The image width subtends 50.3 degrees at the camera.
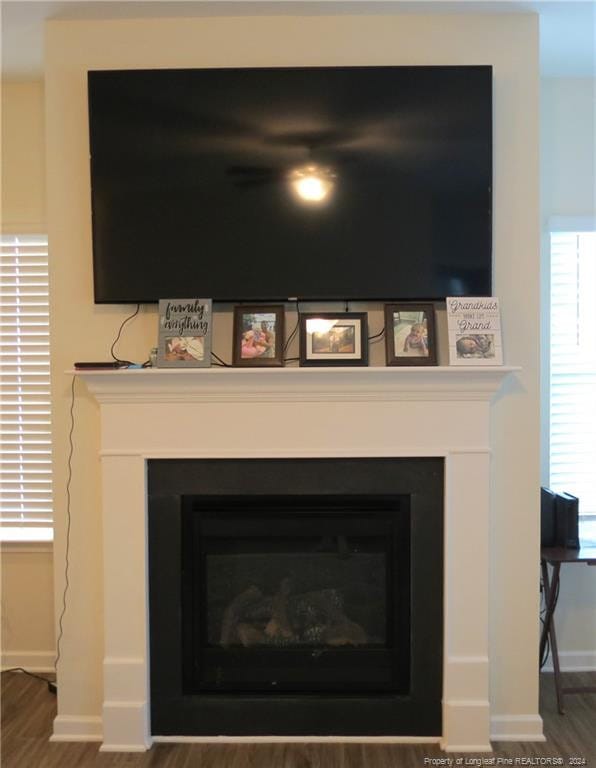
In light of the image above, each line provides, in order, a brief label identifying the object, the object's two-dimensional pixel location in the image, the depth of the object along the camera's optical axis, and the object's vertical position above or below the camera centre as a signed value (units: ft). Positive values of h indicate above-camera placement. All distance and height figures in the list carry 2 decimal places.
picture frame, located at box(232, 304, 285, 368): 7.84 +0.44
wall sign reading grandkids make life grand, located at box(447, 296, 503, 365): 7.75 +0.41
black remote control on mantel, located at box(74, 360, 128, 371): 7.68 +0.05
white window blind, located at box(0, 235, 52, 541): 10.12 -0.06
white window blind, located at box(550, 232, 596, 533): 9.73 +0.05
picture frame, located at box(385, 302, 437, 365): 7.80 +0.45
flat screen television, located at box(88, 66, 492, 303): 7.75 +2.35
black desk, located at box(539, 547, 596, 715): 8.36 -2.86
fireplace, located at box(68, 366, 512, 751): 7.82 -1.52
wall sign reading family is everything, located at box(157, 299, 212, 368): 7.74 +0.44
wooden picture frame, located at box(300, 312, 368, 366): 7.80 +0.40
